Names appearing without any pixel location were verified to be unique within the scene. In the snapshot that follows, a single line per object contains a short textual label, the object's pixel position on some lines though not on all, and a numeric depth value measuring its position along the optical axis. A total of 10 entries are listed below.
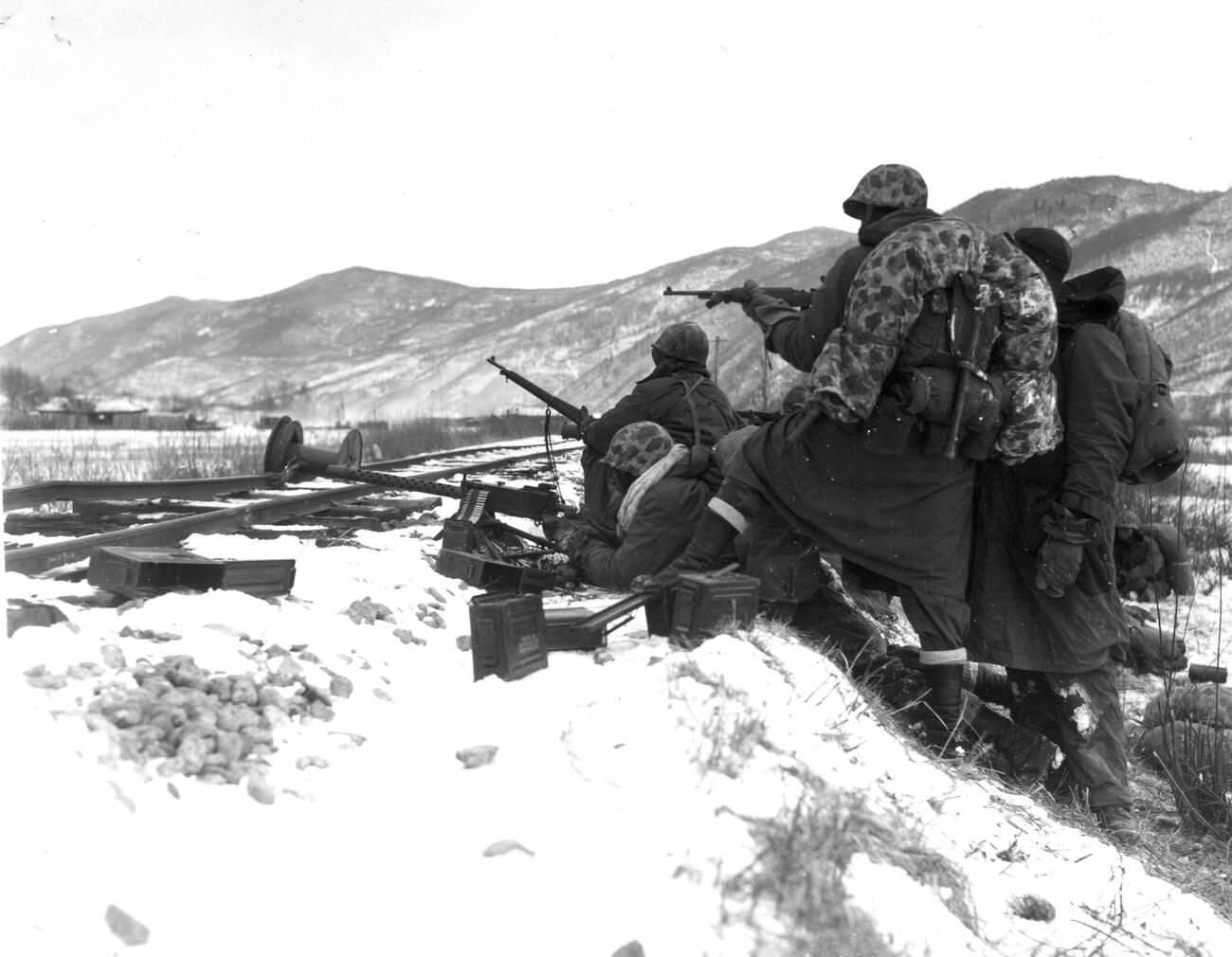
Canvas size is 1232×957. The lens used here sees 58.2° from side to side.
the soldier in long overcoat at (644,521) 5.08
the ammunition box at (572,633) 3.40
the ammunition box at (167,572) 3.31
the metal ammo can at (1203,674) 6.04
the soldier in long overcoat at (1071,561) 3.98
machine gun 4.99
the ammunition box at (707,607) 3.52
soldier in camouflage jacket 3.86
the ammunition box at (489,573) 4.90
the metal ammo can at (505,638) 3.03
